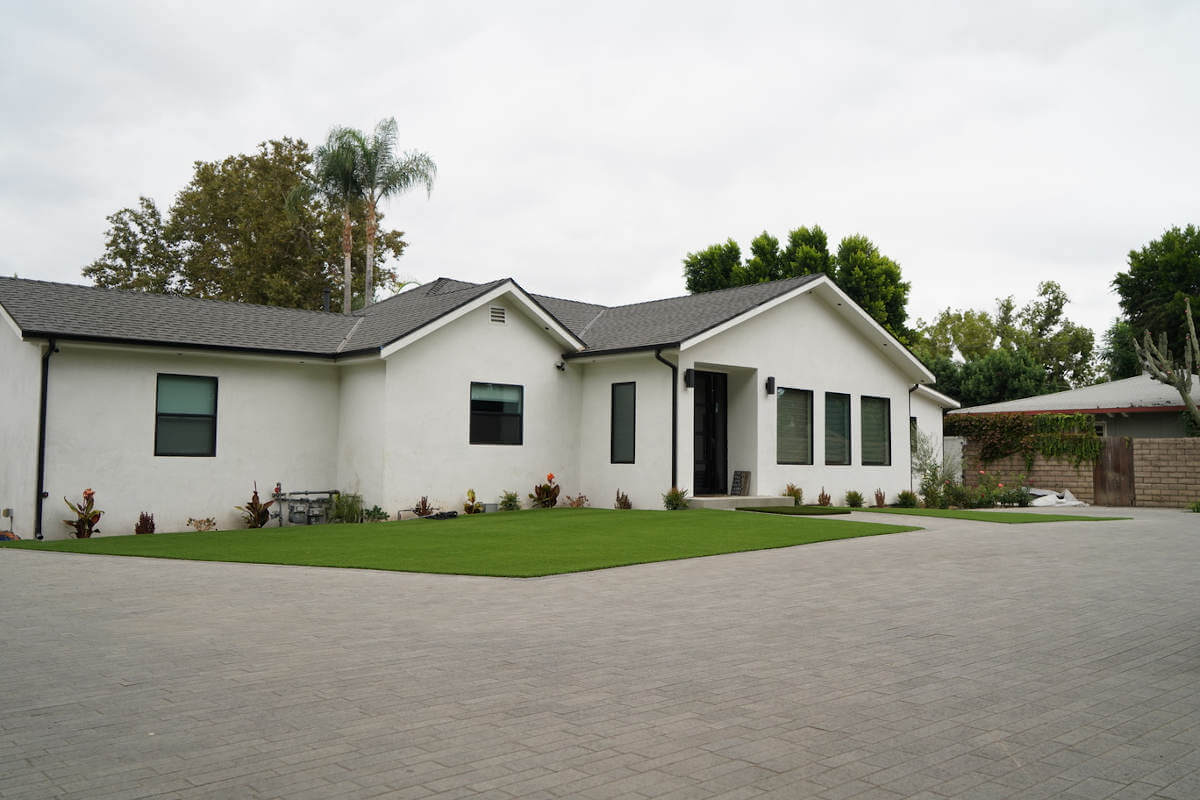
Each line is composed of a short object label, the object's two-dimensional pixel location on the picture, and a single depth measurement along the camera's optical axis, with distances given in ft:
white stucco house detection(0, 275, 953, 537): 52.44
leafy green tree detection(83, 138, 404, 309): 125.18
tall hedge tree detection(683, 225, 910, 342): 131.13
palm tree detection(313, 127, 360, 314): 109.19
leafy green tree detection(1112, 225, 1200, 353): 129.18
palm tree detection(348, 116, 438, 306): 110.32
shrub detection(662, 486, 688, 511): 59.68
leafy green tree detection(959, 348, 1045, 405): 127.75
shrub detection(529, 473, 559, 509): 64.59
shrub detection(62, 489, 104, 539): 50.31
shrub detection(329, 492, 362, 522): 59.11
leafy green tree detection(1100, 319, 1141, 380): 142.20
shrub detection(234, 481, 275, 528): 56.90
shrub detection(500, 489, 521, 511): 62.59
